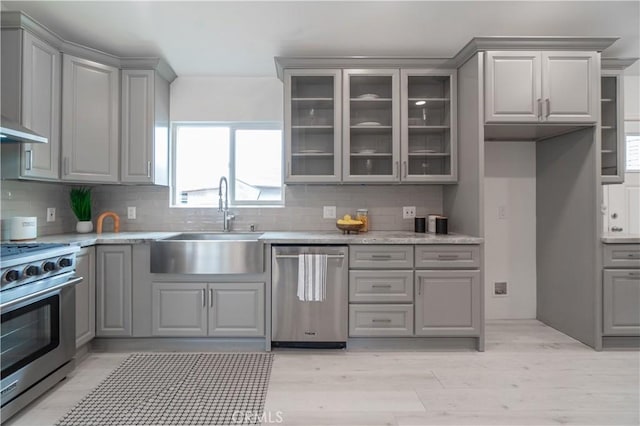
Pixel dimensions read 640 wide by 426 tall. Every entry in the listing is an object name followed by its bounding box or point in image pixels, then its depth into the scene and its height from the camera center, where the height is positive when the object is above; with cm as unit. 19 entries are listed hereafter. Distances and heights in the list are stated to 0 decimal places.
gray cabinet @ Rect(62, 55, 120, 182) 262 +75
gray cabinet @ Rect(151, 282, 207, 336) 260 -78
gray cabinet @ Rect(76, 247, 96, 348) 237 -63
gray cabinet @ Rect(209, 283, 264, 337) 260 -78
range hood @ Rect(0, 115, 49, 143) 193 +48
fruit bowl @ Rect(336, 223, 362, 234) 290 -13
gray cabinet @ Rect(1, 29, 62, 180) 231 +82
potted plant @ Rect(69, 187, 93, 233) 302 +3
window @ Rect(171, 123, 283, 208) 340 +51
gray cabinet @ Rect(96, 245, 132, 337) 256 -61
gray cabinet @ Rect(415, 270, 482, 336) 260 -71
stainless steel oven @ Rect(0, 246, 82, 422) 172 -67
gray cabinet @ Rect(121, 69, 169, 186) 291 +76
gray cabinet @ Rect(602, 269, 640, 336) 262 -70
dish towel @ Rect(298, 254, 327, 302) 255 -49
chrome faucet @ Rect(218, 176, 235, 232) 319 +4
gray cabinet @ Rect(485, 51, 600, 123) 259 +100
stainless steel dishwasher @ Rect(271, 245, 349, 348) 259 -75
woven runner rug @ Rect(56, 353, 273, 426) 179 -111
